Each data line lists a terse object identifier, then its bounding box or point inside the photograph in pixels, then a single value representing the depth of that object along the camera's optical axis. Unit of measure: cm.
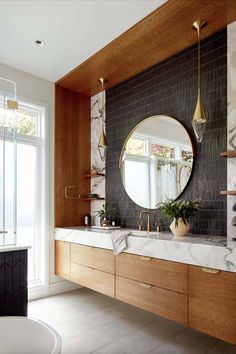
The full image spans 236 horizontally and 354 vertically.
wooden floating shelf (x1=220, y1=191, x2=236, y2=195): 230
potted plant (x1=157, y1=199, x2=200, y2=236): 261
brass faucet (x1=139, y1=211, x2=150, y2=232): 305
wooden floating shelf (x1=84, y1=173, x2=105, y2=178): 389
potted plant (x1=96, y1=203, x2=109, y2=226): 363
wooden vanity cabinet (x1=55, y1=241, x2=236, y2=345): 192
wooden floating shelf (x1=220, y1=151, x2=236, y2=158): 236
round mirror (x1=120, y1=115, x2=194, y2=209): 295
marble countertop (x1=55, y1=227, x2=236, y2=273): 193
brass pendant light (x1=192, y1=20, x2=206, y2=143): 248
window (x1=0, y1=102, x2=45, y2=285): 358
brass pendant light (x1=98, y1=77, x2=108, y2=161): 349
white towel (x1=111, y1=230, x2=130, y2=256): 269
